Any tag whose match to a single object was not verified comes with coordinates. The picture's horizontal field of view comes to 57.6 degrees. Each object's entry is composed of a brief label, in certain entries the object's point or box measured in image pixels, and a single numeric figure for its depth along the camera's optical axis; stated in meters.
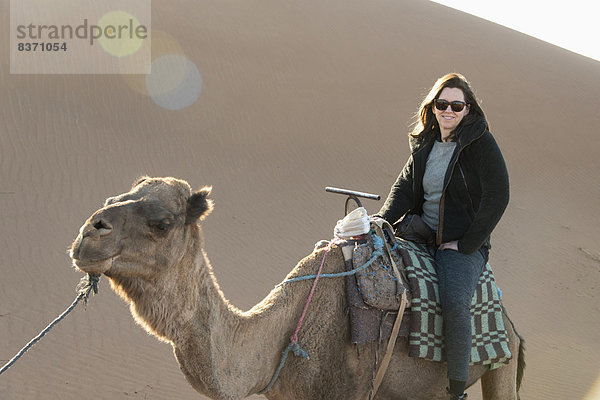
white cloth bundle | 3.41
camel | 2.42
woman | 3.19
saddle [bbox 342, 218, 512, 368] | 3.17
